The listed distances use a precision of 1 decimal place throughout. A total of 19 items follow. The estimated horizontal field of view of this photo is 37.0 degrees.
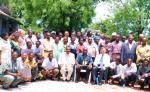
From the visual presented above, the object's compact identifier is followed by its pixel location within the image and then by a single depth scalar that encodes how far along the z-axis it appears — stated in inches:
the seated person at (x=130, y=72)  329.3
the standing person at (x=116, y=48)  339.4
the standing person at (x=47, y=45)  342.5
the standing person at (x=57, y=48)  342.3
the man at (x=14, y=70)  286.5
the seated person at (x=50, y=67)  333.4
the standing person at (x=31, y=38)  340.9
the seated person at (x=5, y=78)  277.6
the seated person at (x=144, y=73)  324.2
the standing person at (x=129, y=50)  334.5
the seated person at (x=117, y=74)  333.1
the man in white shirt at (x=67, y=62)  335.1
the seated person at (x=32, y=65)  316.2
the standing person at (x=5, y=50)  286.7
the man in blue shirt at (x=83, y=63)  338.0
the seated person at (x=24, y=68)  307.8
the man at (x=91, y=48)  342.6
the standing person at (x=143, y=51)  327.9
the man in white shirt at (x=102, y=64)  334.8
